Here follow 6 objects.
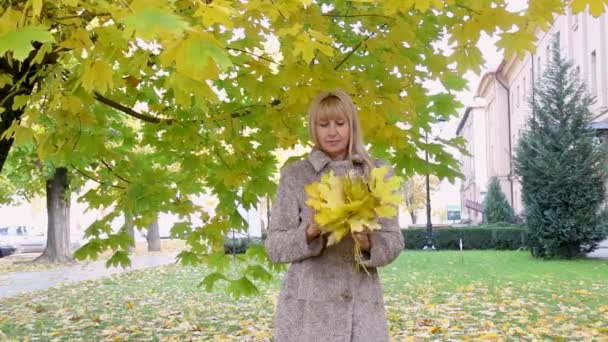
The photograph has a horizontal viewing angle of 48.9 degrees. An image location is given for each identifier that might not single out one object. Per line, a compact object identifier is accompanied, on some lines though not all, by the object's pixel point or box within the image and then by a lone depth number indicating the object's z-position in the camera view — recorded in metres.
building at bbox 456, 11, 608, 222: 20.89
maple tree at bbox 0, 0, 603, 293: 2.26
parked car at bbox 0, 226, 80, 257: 30.72
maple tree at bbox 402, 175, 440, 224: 57.41
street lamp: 22.11
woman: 2.36
